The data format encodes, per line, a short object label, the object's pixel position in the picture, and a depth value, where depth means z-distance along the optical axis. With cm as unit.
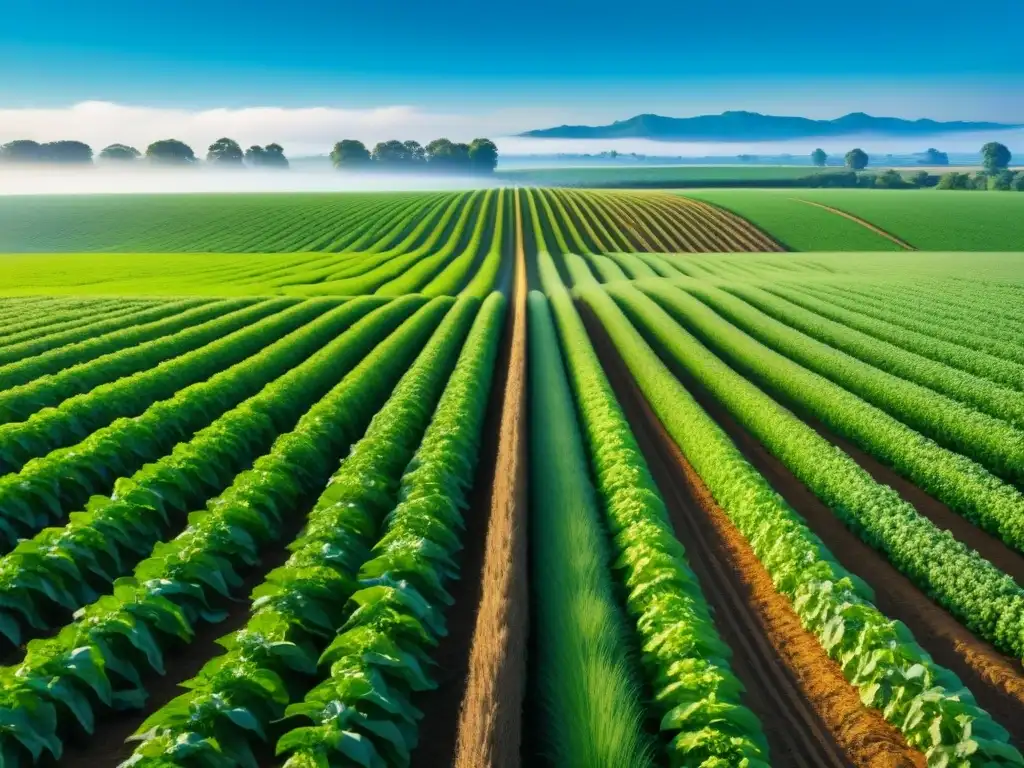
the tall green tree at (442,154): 19475
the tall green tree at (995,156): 17100
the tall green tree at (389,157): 19638
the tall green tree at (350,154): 19325
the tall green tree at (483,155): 19400
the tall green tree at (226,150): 18800
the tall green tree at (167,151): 17925
